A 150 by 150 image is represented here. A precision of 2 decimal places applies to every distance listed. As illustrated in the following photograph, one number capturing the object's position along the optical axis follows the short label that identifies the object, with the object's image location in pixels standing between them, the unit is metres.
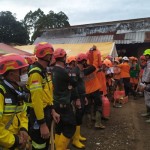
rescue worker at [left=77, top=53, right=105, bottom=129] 4.16
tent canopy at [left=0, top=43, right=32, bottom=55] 5.56
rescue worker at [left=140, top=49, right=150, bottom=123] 4.55
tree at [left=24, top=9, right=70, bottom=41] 21.88
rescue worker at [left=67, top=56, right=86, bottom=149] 3.26
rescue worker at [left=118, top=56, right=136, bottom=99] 7.01
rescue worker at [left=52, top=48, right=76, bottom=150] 2.79
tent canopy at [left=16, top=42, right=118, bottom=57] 9.10
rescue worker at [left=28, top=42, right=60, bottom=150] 2.11
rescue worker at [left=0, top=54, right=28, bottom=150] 1.62
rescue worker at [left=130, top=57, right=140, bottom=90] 7.57
